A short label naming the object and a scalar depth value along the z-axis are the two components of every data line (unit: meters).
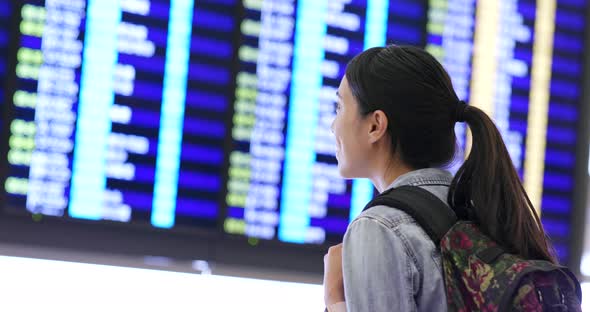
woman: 3.08
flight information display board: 4.74
